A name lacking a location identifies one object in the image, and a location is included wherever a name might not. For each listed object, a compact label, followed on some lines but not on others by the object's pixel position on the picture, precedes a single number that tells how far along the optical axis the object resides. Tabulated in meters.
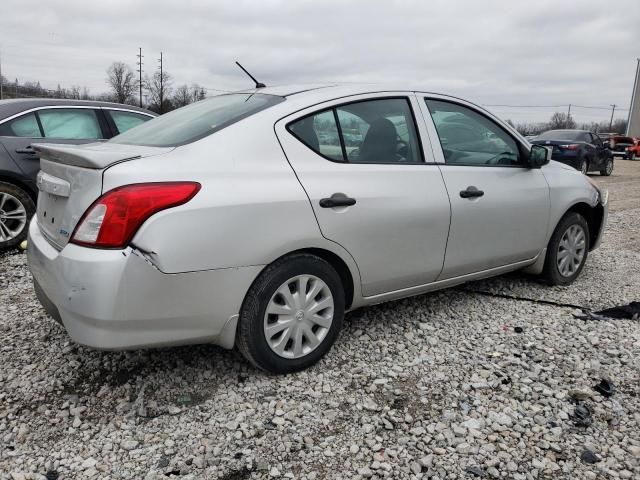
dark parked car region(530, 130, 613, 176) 15.39
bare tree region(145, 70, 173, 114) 63.22
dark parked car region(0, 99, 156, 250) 5.43
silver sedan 2.42
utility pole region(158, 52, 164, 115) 64.19
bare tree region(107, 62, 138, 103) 66.66
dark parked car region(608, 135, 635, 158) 30.71
